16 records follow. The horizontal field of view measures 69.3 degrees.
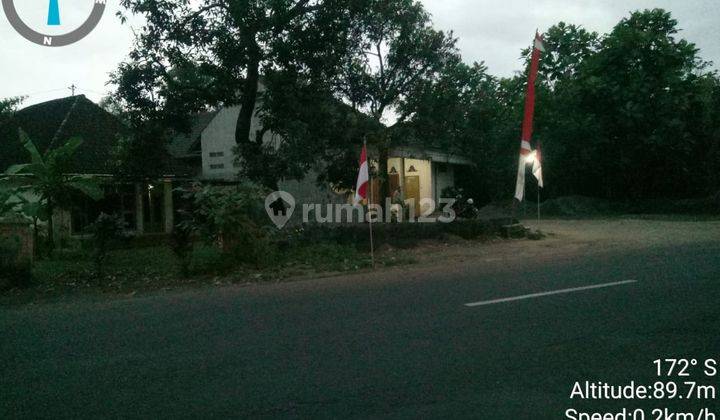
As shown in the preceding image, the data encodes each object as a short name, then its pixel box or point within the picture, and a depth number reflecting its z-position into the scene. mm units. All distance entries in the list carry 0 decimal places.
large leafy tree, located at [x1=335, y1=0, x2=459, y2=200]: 16141
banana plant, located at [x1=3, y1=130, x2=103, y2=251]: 15055
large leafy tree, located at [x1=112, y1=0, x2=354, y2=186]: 13906
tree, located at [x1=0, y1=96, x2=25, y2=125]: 21531
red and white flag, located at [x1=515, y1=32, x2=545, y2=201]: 15023
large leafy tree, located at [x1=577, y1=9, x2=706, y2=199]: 25047
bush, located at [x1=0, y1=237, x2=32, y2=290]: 10352
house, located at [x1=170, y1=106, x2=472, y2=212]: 22953
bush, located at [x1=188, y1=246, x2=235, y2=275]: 11266
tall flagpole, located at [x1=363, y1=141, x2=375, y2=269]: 12205
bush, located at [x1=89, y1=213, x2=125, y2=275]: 11227
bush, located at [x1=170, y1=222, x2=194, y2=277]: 11062
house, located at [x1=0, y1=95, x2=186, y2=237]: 18984
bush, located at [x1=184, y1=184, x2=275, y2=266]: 11188
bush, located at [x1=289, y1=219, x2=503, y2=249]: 14414
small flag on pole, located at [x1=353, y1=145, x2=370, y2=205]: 12062
